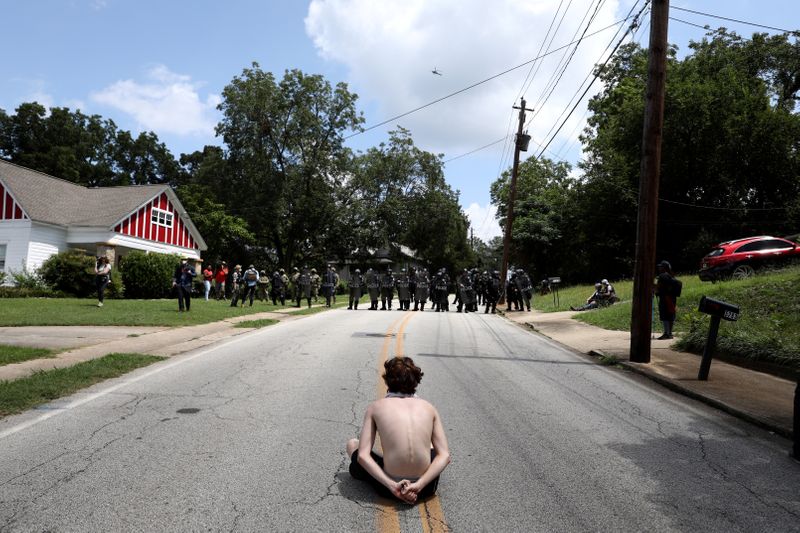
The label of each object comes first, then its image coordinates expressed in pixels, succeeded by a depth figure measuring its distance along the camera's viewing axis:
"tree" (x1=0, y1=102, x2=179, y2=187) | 66.19
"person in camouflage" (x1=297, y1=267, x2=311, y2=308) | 26.47
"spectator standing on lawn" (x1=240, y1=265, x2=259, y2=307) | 24.31
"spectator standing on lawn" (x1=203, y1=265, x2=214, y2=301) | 28.81
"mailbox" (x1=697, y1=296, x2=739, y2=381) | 8.81
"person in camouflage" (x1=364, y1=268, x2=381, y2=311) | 27.12
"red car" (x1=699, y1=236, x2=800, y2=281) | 21.33
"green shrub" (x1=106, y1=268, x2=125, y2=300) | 27.31
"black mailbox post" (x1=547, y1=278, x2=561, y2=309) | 27.25
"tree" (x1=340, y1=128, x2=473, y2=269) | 55.03
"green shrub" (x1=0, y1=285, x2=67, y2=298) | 26.28
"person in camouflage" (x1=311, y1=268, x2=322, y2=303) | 29.25
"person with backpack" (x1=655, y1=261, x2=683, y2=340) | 13.45
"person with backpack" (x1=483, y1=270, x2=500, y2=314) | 27.48
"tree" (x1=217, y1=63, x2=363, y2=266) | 49.50
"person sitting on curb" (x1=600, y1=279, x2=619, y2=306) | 23.64
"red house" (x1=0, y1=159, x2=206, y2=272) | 30.92
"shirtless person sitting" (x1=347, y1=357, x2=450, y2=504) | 4.01
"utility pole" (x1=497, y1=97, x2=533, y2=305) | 31.06
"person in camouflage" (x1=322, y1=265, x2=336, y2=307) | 28.49
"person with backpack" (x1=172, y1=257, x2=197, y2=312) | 19.06
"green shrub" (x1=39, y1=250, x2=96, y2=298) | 27.73
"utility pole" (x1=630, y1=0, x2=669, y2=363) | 11.12
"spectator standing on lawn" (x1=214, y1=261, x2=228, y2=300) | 28.92
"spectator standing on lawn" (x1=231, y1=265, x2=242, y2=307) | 23.98
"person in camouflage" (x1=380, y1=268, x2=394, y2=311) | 27.27
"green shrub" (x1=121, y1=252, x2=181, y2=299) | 28.33
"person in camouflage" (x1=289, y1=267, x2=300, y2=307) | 26.38
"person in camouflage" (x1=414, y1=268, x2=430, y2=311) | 28.17
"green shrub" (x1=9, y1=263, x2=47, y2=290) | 27.66
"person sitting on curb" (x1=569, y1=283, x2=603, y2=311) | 24.02
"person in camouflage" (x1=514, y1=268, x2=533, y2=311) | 26.56
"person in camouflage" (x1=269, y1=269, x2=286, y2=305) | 27.59
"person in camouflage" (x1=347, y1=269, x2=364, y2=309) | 26.63
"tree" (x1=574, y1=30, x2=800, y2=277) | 36.06
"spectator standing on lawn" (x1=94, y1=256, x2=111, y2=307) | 20.81
